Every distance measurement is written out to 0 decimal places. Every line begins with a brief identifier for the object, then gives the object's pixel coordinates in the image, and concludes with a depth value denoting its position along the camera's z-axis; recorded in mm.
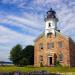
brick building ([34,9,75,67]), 22544
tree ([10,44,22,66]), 24410
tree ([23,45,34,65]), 24902
